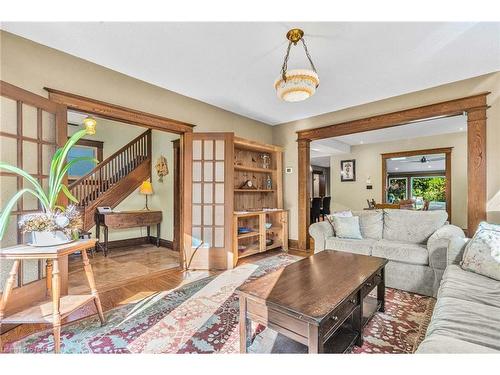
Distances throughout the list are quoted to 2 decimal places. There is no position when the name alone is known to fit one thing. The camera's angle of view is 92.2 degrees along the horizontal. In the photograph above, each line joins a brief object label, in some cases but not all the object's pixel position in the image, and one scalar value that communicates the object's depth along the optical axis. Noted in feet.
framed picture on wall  24.61
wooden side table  5.13
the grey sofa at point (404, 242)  8.14
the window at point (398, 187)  37.17
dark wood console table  13.85
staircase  14.66
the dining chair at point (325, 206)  24.98
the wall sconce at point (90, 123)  10.53
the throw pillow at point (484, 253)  5.94
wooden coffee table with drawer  4.17
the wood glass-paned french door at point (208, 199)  11.41
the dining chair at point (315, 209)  23.14
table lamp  15.93
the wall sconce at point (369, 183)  23.26
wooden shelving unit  13.58
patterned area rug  5.47
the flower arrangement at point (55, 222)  5.50
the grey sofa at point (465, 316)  3.49
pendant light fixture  6.34
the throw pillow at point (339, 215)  11.28
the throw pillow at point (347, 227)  10.71
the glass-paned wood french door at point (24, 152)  6.38
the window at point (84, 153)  18.17
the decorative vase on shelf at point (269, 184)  15.64
